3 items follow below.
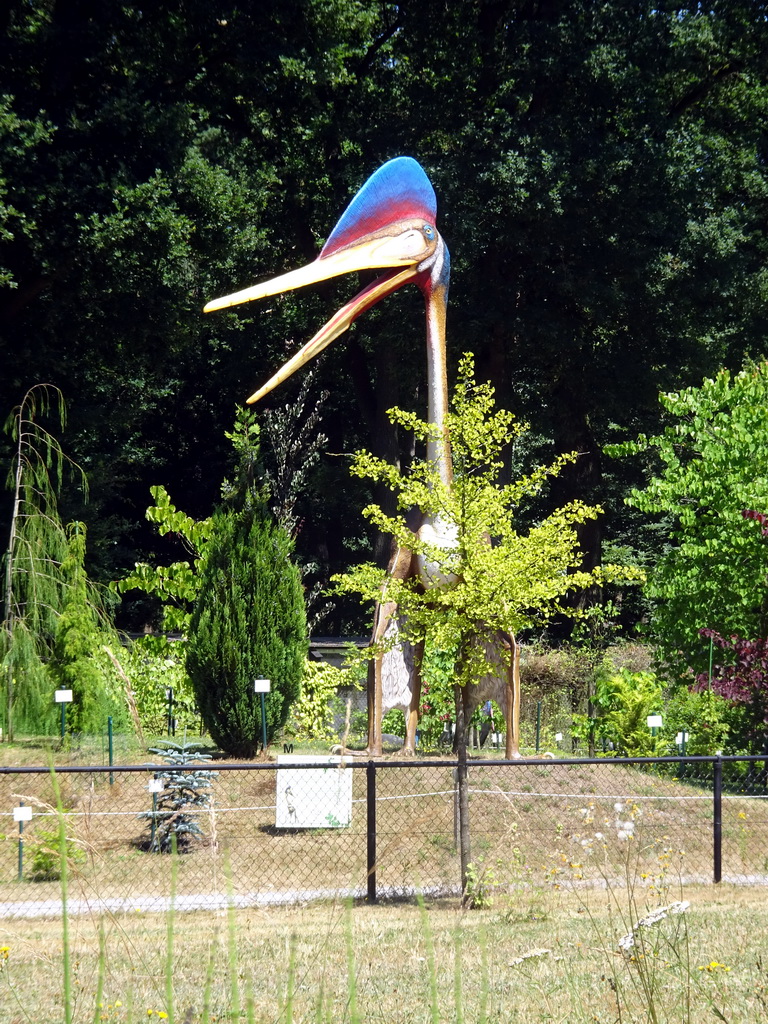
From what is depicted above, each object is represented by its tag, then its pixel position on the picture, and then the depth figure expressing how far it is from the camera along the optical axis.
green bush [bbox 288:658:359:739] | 31.75
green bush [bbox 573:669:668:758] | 28.39
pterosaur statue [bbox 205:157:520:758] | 24.03
